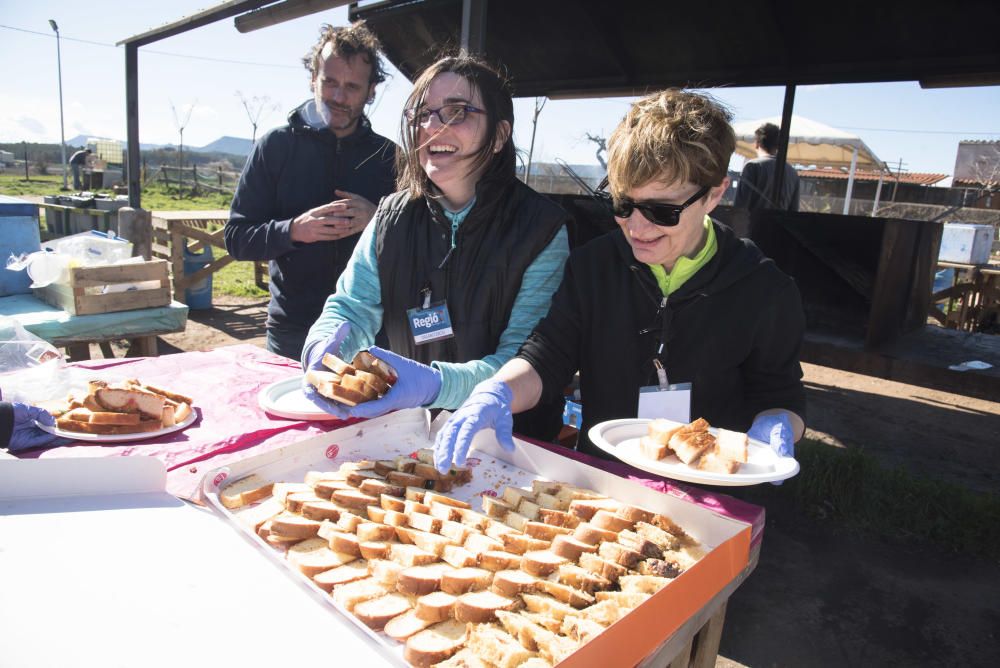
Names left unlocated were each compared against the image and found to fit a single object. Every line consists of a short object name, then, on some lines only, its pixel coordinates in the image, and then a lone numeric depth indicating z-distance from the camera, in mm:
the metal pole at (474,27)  4430
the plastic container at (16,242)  4488
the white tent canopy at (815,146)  11633
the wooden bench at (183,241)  8477
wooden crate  4152
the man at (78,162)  22603
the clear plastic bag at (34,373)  2061
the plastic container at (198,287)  8812
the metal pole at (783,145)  4953
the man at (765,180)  5645
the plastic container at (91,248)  4497
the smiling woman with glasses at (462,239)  2062
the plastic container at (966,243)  8758
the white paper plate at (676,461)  1363
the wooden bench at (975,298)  8484
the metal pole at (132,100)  7086
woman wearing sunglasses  1644
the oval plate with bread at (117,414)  1793
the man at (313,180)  2893
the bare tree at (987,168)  19031
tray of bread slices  1067
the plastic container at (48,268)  4164
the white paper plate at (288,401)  2000
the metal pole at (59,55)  32219
